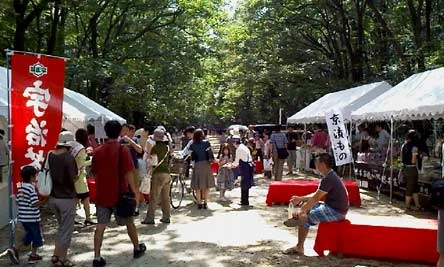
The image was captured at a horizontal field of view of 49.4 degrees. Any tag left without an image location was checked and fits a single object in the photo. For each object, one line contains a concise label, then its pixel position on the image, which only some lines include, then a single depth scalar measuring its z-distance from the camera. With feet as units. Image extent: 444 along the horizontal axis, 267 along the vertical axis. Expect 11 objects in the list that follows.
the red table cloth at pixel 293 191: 34.83
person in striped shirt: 19.81
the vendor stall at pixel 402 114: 30.01
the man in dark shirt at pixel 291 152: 56.95
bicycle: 34.65
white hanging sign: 39.04
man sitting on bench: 20.25
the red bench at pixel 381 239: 20.21
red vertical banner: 21.95
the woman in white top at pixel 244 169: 34.55
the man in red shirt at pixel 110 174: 18.79
